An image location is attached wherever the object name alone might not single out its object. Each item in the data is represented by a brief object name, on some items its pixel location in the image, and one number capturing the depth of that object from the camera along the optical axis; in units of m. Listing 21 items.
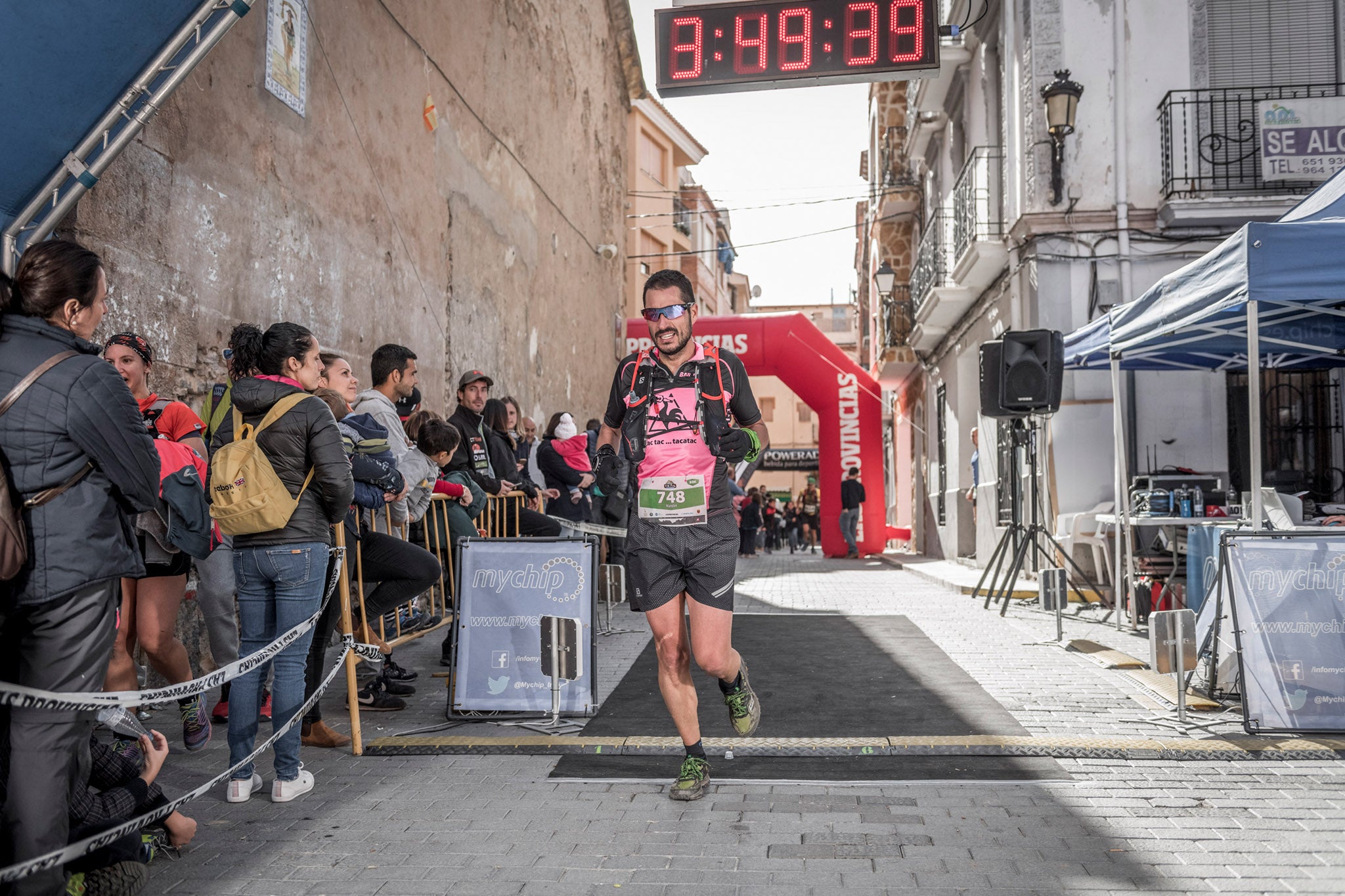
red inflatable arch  22.41
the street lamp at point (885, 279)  23.92
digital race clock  11.00
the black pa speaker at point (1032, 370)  10.68
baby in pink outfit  10.90
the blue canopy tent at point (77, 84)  4.79
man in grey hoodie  6.50
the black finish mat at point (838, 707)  4.93
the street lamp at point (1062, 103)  12.51
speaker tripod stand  11.02
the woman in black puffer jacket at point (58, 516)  3.08
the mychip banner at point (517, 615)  5.86
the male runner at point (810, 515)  34.91
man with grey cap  7.91
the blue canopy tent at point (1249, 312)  6.23
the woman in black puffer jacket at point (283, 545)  4.54
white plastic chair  12.24
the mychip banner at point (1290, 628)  5.32
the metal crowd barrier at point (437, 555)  5.35
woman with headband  5.16
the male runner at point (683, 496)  4.52
